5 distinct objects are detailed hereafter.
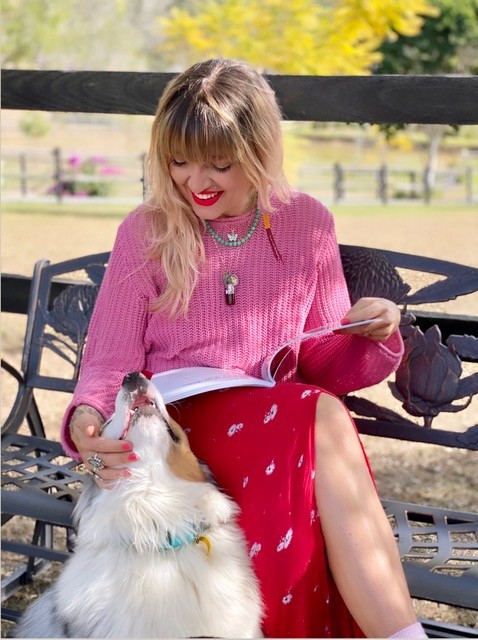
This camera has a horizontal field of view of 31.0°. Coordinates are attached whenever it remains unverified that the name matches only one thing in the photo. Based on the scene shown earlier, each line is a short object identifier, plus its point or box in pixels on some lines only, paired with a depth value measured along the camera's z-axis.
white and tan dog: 2.04
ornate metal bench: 2.41
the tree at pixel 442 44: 22.89
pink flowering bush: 20.86
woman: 2.09
